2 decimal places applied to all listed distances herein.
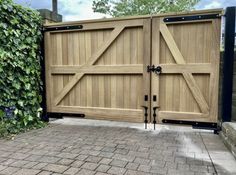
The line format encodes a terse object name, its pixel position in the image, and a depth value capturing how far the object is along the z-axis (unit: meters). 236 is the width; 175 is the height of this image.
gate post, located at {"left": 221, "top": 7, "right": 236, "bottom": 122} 3.51
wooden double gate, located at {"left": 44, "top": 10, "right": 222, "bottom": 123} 3.71
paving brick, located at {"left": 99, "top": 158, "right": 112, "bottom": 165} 2.68
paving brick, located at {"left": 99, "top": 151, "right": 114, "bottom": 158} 2.88
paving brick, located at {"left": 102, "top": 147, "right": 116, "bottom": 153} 3.09
